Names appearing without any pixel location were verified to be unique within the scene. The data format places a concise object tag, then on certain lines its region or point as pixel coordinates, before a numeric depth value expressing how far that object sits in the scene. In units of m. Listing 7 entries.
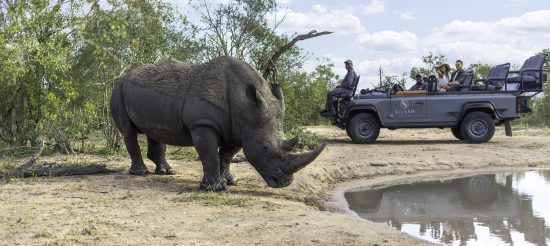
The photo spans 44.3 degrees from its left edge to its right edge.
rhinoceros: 9.27
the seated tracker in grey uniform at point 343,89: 17.42
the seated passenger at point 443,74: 18.48
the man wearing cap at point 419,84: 18.17
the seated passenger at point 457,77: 17.91
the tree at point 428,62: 29.56
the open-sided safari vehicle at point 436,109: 17.42
